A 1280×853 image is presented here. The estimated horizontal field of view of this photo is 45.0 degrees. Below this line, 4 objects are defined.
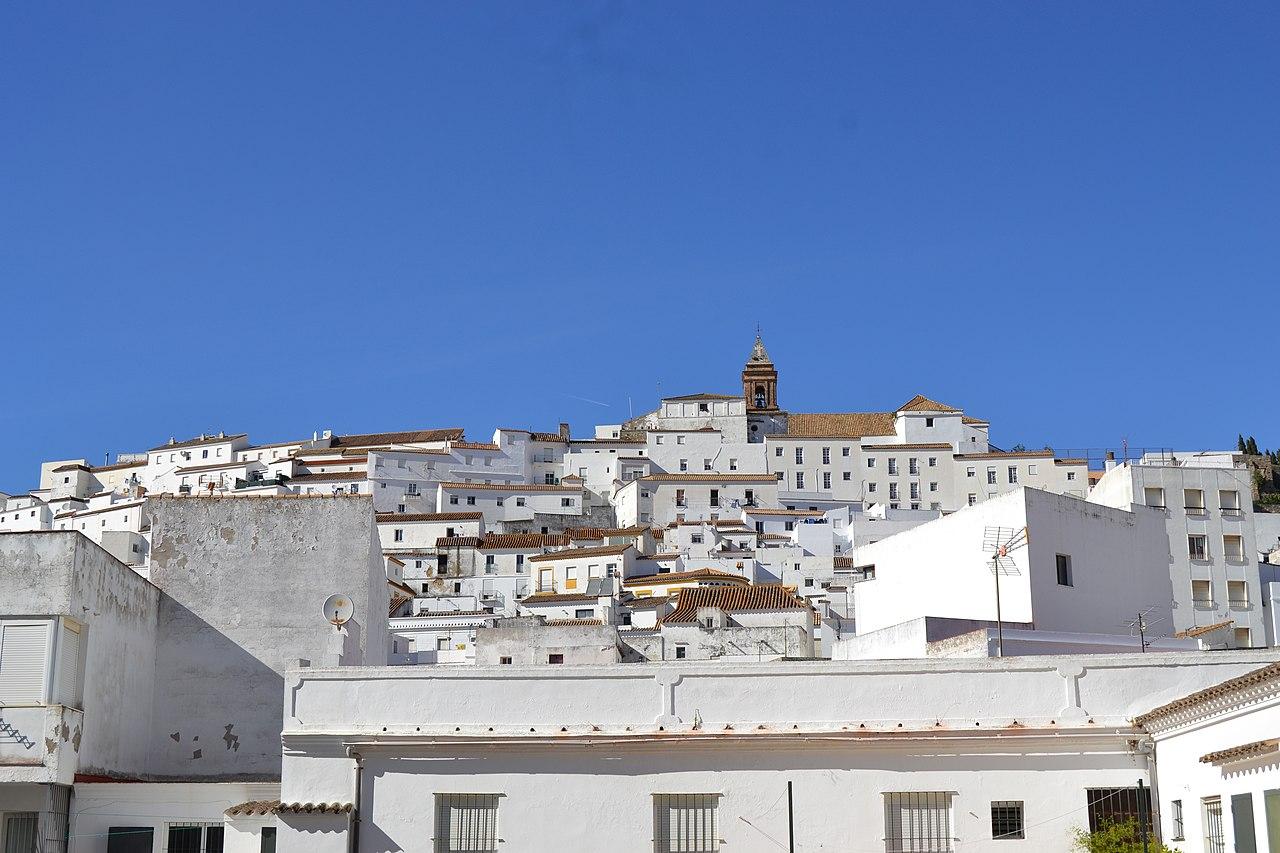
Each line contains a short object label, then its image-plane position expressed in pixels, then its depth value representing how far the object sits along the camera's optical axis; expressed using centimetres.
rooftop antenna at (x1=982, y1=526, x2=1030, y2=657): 2547
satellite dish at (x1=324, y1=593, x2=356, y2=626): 2181
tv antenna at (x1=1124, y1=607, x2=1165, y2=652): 2647
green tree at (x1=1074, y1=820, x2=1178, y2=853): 1716
